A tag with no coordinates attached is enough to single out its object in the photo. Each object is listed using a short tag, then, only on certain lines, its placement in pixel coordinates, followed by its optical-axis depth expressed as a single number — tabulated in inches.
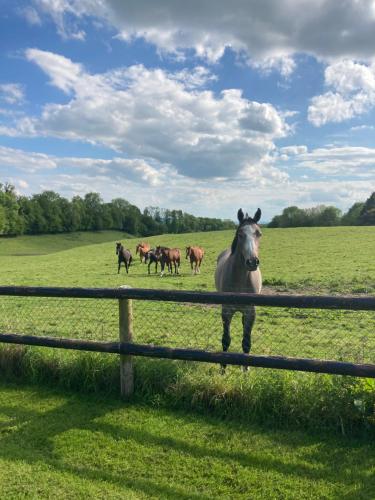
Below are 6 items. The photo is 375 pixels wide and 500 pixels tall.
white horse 238.8
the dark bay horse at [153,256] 1058.1
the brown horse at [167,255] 1025.5
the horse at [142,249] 1352.1
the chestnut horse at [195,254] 1024.7
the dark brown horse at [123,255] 1077.8
